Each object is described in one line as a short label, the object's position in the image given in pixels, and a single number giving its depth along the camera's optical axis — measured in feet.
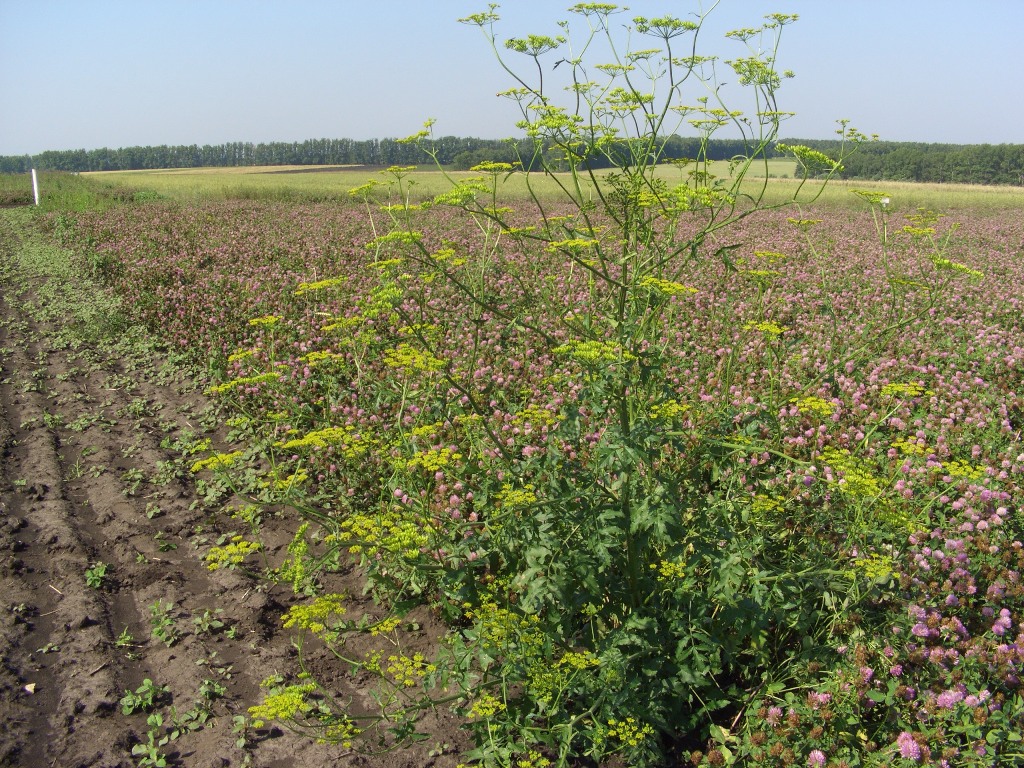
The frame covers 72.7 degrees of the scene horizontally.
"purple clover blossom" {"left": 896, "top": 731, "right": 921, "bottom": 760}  8.95
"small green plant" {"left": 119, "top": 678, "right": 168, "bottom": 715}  11.50
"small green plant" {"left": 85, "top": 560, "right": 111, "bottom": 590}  14.71
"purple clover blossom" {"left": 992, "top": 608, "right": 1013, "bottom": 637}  10.95
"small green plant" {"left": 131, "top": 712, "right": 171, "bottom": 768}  10.39
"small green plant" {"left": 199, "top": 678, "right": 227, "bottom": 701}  11.74
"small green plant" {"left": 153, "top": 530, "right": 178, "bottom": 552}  16.14
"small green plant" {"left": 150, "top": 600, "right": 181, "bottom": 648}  13.17
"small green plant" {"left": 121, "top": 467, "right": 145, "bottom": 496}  18.70
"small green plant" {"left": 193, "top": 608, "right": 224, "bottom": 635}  13.48
